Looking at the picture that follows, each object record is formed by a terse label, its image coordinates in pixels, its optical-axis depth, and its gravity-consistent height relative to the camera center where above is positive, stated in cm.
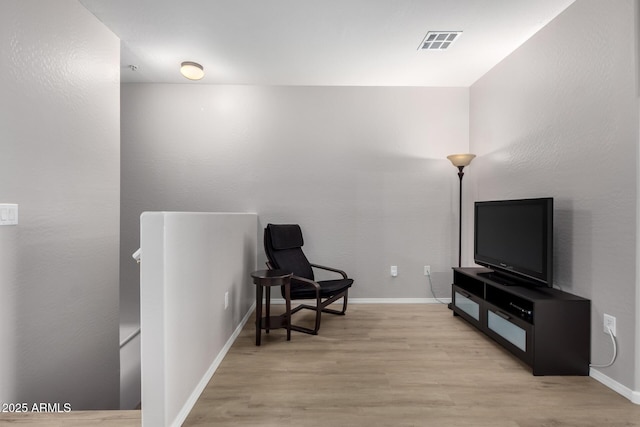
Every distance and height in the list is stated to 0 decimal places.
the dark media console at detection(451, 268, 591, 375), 212 -81
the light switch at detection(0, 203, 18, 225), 164 -3
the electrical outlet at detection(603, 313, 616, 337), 197 -70
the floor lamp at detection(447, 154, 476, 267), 357 +57
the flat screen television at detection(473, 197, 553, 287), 229 -23
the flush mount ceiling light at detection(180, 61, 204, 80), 326 +146
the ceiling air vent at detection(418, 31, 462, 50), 271 +153
